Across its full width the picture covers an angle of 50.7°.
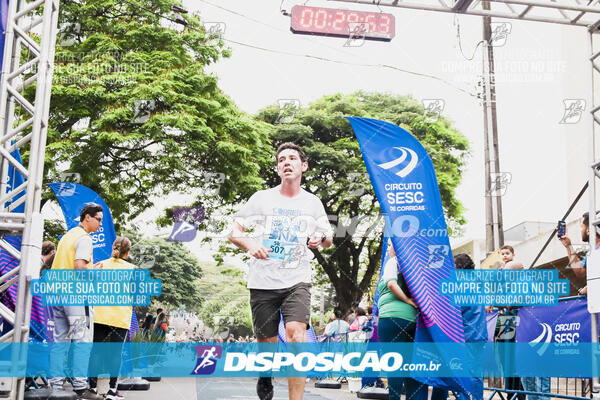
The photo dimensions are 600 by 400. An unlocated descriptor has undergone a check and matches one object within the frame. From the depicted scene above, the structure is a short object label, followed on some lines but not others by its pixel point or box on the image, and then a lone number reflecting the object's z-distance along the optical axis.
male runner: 4.55
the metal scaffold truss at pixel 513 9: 6.46
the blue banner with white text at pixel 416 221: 5.24
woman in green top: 5.05
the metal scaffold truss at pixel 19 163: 4.53
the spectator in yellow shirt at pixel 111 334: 6.46
